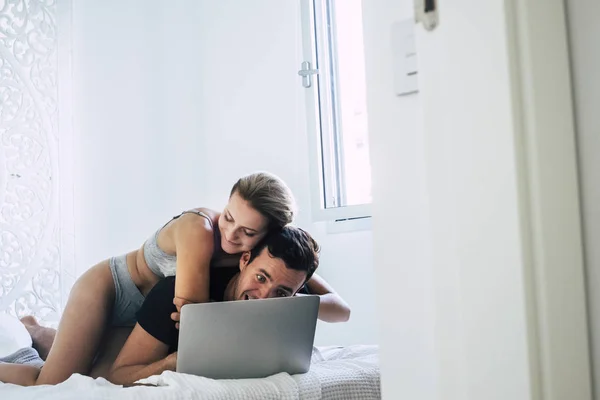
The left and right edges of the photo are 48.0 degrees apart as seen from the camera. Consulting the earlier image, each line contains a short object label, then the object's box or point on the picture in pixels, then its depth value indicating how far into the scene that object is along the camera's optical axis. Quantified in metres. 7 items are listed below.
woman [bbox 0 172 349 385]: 1.71
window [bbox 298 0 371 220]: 2.56
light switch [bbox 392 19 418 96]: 0.66
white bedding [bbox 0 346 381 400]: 1.29
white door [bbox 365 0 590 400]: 0.58
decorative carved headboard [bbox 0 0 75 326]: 2.88
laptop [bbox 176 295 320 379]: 1.42
